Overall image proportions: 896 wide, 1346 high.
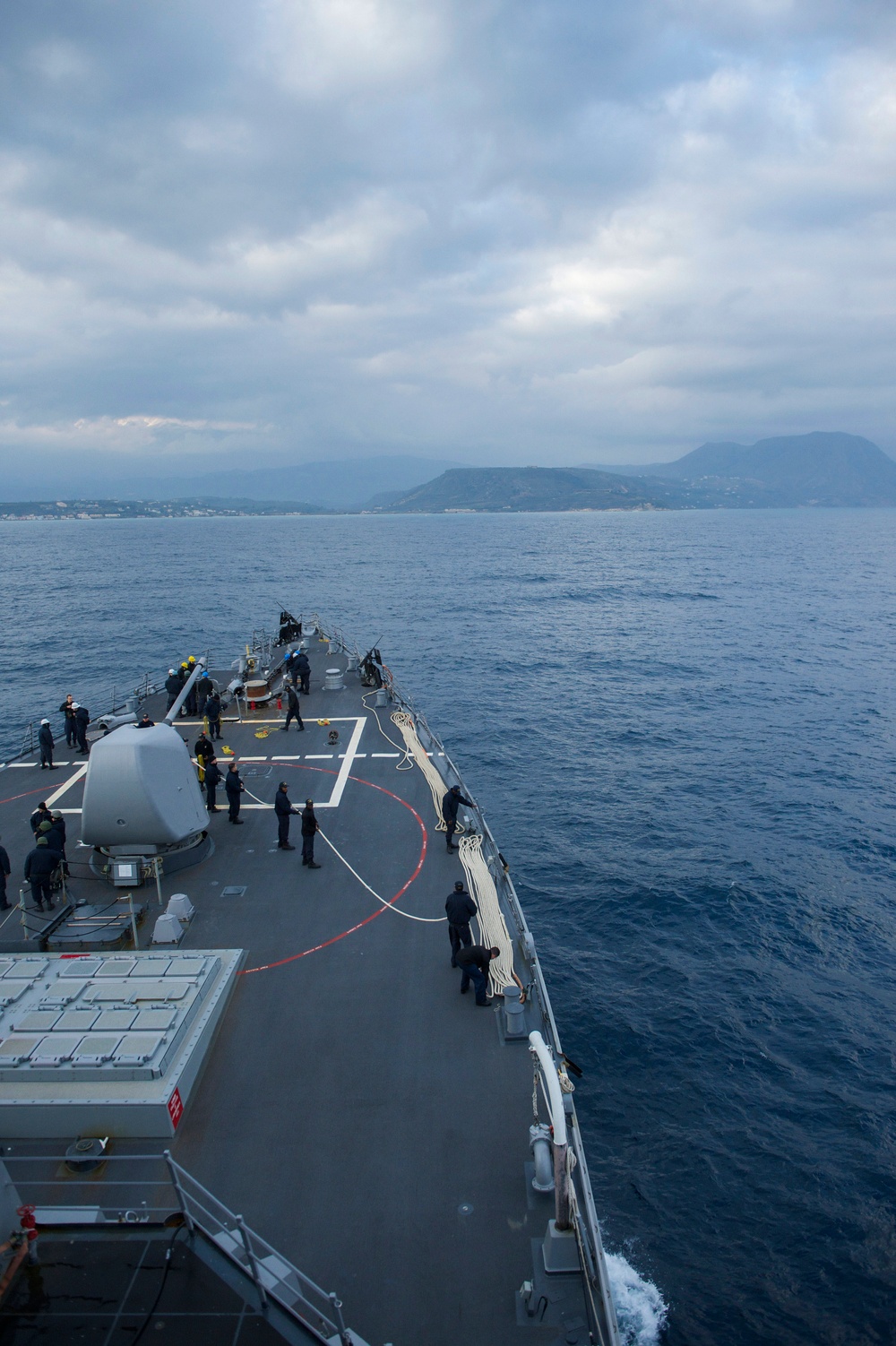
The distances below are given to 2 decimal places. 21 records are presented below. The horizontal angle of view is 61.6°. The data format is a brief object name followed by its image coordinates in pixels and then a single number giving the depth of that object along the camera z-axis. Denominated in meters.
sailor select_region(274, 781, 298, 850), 15.52
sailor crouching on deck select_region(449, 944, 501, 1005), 10.66
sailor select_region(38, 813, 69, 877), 13.81
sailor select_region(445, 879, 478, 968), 11.02
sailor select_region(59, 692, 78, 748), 22.31
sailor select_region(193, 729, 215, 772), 18.47
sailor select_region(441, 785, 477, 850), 15.53
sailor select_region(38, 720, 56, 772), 20.67
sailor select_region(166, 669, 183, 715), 25.25
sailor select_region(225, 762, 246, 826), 16.62
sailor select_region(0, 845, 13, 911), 13.55
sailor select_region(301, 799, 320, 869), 14.73
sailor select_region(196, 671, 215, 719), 25.19
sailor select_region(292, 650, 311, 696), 26.88
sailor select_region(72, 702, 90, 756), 22.39
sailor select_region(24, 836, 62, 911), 13.09
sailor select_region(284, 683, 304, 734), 23.52
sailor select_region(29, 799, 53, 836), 14.50
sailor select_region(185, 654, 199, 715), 25.29
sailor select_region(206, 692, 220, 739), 22.47
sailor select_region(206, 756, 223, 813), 17.48
